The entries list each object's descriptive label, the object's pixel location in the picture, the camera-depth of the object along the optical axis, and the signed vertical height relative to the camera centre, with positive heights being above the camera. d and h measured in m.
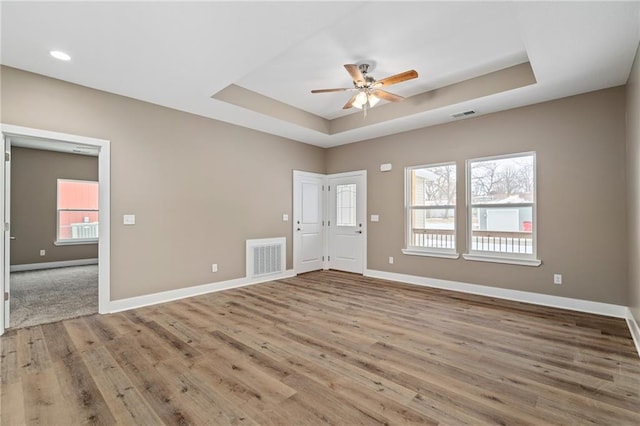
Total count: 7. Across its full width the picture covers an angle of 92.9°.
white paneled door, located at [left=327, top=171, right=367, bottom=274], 6.20 -0.14
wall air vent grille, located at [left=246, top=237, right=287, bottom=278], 5.40 -0.78
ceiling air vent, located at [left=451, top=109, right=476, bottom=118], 4.50 +1.52
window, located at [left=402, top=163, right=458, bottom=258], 5.08 +0.08
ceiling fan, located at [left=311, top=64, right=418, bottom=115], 3.27 +1.53
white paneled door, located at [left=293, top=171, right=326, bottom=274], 6.22 -0.14
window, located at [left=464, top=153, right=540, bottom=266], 4.30 +0.08
